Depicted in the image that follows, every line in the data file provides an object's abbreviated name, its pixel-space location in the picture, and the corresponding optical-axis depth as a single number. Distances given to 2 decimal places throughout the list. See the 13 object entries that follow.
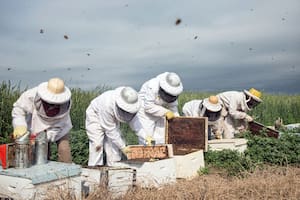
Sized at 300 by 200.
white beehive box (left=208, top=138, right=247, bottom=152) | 6.77
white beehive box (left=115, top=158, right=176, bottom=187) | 4.63
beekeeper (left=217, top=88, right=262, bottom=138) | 7.93
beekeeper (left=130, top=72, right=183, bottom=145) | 6.23
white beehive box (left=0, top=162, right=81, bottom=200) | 3.38
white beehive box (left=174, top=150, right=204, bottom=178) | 5.49
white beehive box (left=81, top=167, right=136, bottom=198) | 4.21
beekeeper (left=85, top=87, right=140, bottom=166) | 4.95
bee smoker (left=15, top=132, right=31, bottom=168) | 3.64
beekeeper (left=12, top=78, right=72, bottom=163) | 4.30
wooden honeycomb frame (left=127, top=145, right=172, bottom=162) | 5.28
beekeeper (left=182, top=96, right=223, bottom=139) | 7.25
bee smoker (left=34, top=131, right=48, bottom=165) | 3.88
